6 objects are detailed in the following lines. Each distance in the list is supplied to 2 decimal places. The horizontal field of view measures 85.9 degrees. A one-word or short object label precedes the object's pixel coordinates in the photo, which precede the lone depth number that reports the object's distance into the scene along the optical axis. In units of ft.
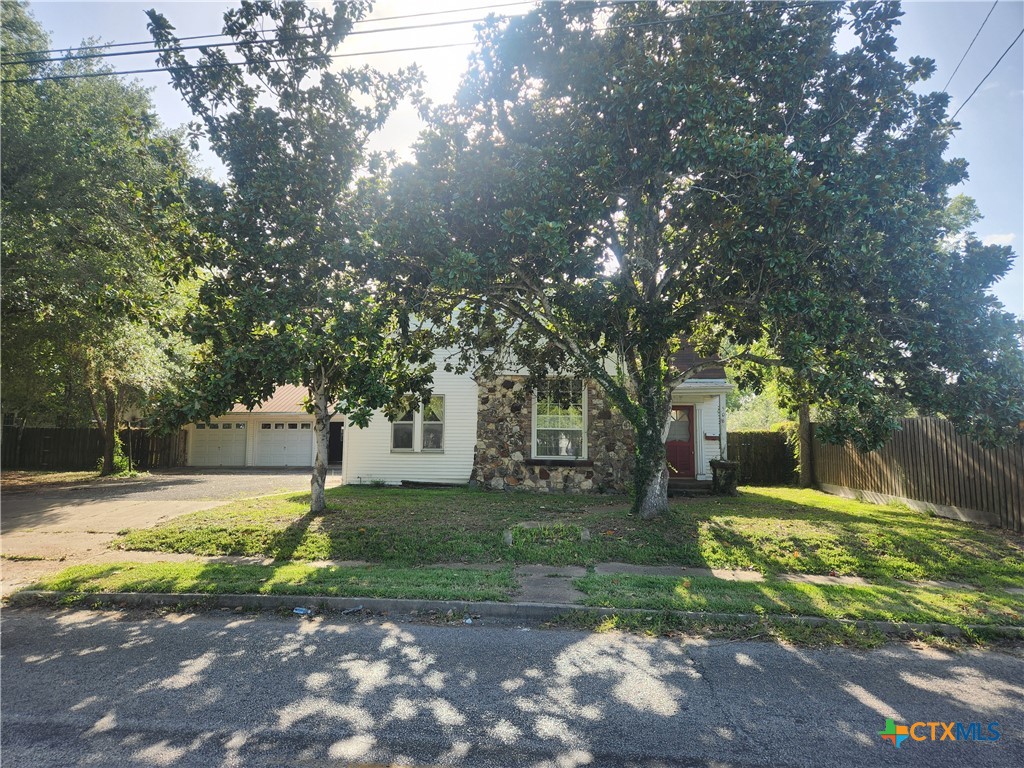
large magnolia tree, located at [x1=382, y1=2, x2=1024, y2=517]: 24.02
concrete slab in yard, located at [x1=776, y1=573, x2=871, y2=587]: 22.07
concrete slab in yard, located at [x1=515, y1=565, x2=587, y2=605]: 19.81
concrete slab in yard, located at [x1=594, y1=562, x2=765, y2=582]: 22.80
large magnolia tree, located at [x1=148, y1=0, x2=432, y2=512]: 23.58
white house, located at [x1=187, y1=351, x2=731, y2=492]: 49.47
